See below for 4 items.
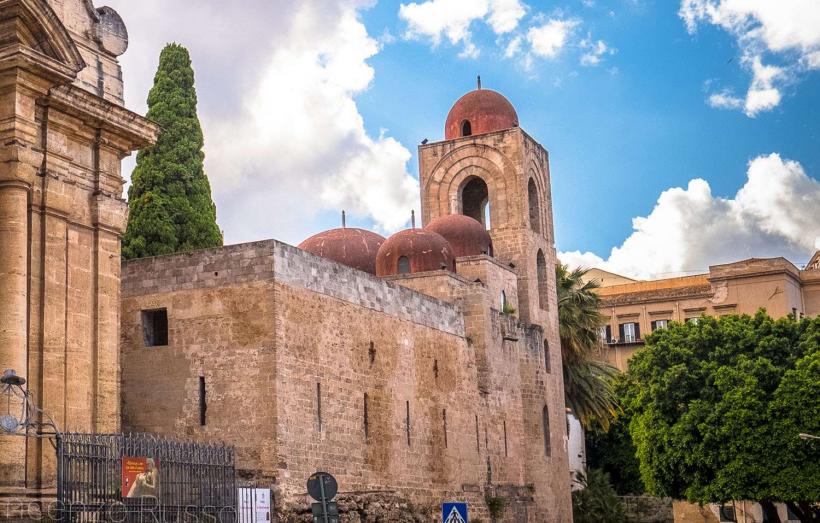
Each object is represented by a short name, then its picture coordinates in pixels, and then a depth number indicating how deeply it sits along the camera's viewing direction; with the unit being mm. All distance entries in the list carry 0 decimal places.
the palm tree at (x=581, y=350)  39656
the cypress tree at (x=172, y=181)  28688
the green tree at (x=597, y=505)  39244
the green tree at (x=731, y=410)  32000
